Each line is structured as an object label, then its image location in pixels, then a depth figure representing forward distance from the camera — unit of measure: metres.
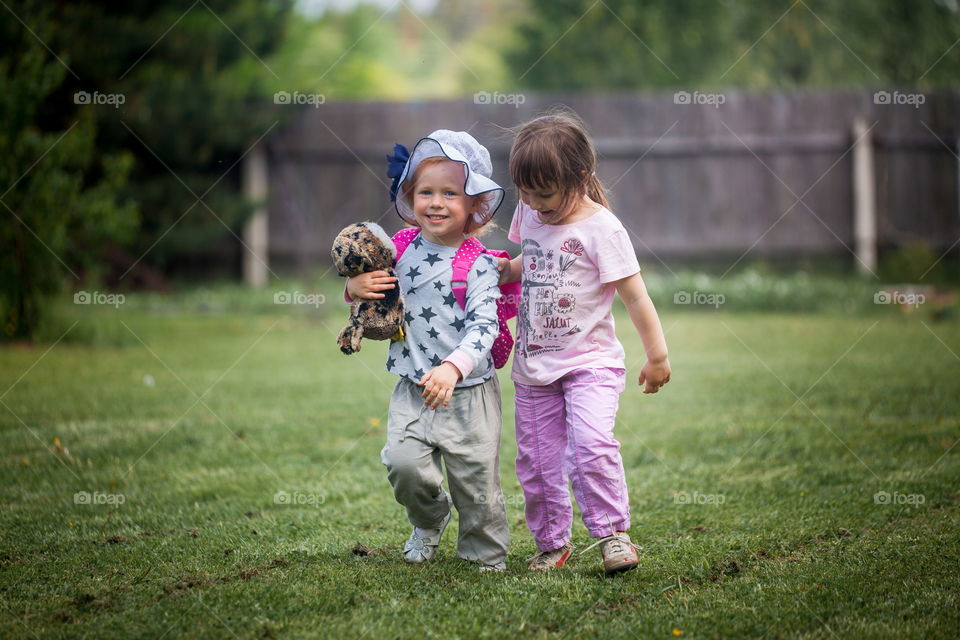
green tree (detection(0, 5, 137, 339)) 7.64
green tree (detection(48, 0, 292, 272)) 10.65
